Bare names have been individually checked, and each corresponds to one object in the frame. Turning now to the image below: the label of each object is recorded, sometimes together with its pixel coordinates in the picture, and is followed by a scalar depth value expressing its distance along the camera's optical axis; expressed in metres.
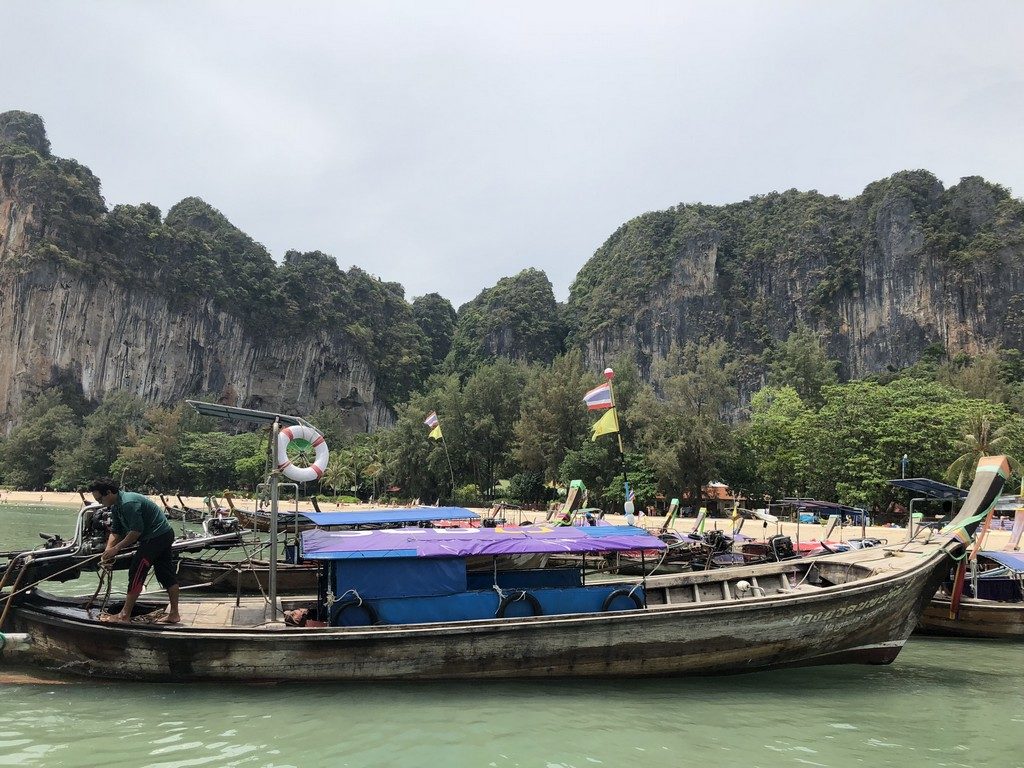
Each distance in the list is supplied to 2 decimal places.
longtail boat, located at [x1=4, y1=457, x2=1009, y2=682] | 7.63
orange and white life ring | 8.38
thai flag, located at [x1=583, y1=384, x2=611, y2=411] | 19.69
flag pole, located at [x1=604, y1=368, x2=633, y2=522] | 19.53
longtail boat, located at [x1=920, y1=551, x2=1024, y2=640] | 10.66
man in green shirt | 7.63
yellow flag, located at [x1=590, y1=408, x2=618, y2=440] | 19.20
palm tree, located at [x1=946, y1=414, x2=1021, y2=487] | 26.34
